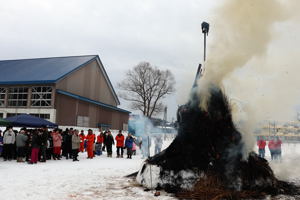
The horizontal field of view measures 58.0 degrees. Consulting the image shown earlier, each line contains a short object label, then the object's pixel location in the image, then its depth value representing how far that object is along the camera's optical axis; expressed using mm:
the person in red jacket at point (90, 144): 16486
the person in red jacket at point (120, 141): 17938
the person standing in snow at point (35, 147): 13219
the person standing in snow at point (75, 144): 14984
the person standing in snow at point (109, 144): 18062
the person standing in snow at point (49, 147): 15022
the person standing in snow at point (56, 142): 15078
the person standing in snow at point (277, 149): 17250
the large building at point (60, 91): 27000
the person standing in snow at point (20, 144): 13523
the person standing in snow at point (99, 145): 18562
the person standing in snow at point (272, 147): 17359
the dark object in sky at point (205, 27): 10250
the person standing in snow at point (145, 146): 19266
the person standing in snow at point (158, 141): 18328
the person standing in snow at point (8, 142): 13758
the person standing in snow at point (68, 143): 15827
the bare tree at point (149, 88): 48562
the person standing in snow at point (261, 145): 18403
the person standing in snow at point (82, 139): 18484
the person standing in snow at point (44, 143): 13907
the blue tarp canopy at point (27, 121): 15391
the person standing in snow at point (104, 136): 19188
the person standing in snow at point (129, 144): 17688
